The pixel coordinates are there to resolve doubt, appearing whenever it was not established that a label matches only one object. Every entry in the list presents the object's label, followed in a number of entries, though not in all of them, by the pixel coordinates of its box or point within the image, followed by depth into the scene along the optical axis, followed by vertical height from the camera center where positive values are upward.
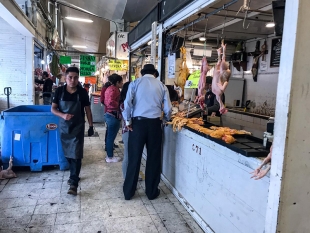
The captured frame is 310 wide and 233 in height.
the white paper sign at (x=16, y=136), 4.29 -0.92
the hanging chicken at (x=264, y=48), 6.56 +1.13
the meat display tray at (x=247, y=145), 2.00 -0.47
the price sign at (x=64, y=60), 13.34 +1.21
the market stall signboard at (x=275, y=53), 6.07 +0.96
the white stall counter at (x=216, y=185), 2.00 -0.91
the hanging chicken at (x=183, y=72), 4.17 +0.27
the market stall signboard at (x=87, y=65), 10.76 +0.81
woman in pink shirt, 4.93 -0.41
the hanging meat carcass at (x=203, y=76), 3.36 +0.18
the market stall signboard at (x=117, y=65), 8.87 +0.71
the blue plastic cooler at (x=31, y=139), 4.26 -0.96
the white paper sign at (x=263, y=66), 6.75 +0.71
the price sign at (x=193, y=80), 3.43 +0.12
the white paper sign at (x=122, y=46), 8.83 +1.38
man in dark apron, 3.59 -0.48
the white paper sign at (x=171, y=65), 4.04 +0.36
